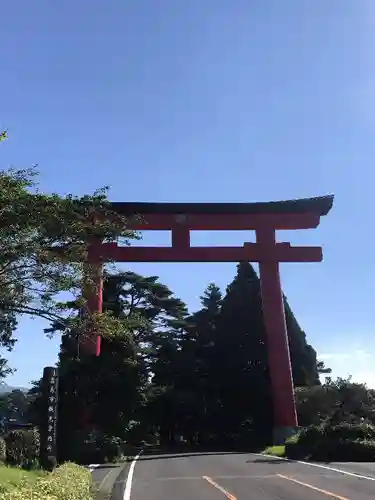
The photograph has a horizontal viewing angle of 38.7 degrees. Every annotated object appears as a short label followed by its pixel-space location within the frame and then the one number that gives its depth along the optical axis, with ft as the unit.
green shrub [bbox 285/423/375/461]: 71.15
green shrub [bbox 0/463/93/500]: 22.60
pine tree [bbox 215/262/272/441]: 128.26
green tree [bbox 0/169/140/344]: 32.55
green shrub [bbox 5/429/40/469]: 43.80
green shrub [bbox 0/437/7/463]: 42.87
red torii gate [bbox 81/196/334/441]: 93.66
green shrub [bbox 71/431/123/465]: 79.00
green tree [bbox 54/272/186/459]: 87.97
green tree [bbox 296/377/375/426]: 102.55
